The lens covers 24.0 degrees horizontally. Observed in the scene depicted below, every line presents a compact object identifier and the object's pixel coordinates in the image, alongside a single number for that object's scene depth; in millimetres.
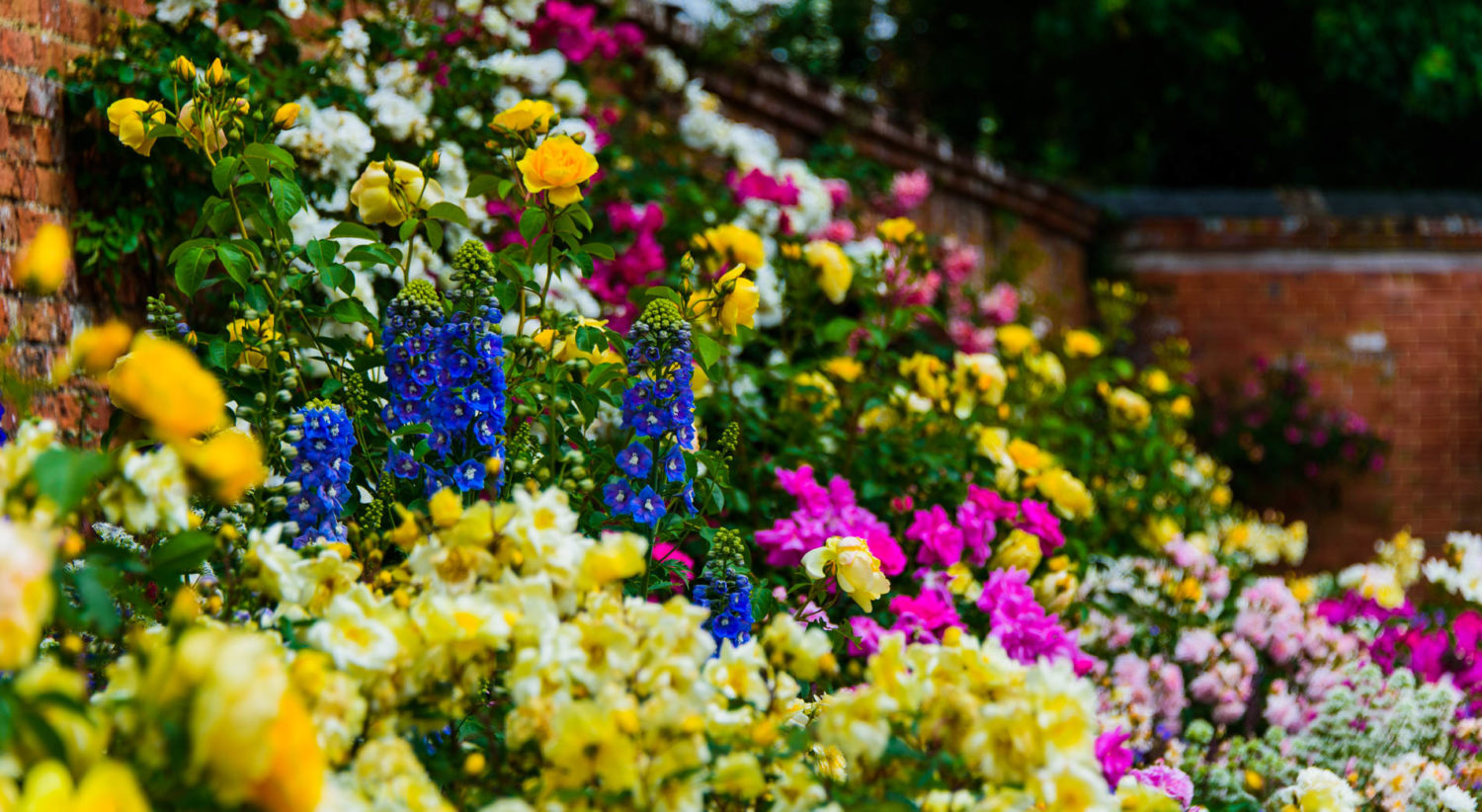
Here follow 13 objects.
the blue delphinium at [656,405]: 3863
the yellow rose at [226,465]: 3229
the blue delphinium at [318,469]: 3735
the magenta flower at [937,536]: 4506
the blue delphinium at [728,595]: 3877
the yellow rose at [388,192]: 4030
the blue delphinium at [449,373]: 3836
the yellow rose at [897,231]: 4780
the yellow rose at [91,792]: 2797
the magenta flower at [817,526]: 4292
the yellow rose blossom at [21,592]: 2959
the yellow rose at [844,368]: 4839
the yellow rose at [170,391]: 3027
